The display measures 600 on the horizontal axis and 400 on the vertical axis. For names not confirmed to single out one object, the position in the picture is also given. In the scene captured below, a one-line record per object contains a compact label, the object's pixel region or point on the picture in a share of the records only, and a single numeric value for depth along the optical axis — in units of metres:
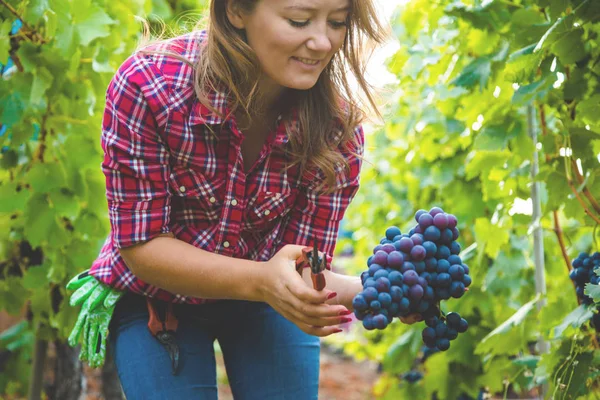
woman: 1.83
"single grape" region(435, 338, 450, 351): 1.63
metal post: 2.51
